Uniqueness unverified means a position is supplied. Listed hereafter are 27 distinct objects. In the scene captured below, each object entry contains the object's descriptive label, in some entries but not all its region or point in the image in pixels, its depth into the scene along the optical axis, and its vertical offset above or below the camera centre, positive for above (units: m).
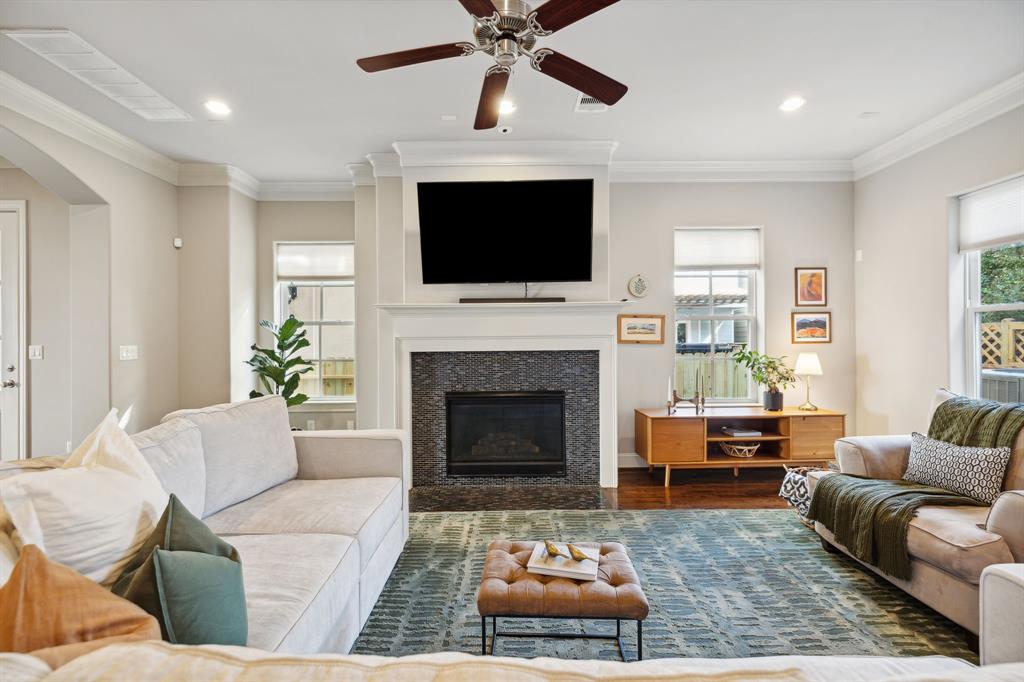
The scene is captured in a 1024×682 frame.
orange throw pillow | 0.85 -0.44
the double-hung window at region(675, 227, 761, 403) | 5.06 +0.29
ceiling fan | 1.80 +1.08
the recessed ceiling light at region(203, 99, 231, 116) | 3.61 +1.57
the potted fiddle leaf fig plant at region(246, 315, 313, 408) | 4.94 -0.19
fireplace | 4.45 -0.77
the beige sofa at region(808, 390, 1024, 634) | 2.05 -0.81
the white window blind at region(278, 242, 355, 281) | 5.65 +0.85
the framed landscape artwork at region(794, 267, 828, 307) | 5.00 +0.48
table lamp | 4.68 -0.24
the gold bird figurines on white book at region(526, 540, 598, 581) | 1.85 -0.78
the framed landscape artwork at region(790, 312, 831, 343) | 5.00 +0.12
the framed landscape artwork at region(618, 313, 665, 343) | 4.96 +0.10
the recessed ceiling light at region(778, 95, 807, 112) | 3.61 +1.58
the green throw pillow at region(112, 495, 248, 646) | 1.13 -0.53
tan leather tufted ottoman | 1.71 -0.82
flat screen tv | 4.36 +0.88
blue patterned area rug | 2.08 -1.17
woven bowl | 4.52 -0.91
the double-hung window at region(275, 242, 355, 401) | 5.71 +0.15
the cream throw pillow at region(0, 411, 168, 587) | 1.21 -0.40
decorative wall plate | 4.93 +0.49
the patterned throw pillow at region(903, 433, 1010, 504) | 2.53 -0.63
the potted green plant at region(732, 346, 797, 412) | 4.67 -0.31
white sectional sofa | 1.61 -0.71
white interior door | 4.32 +0.10
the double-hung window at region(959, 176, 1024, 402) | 3.54 +0.34
